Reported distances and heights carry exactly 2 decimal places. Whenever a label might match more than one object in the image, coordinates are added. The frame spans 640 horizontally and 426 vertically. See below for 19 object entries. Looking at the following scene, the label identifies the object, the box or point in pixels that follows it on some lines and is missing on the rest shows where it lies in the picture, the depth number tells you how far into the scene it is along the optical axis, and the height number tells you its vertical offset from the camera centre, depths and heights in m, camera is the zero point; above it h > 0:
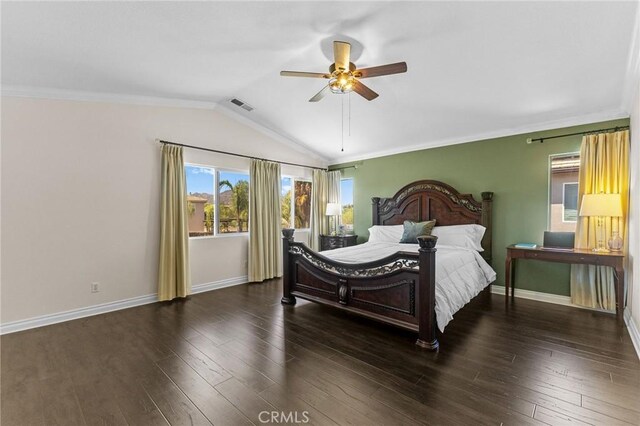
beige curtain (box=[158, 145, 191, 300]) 4.03 -0.29
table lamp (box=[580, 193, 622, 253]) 3.21 +0.05
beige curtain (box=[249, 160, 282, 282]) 5.07 -0.22
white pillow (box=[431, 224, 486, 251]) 4.24 -0.37
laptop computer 3.73 -0.37
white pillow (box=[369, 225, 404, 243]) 4.99 -0.41
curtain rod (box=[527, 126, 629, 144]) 3.49 +1.03
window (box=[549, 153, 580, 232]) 3.87 +0.28
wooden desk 3.14 -0.55
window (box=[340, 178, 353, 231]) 6.34 +0.19
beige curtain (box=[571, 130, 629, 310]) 3.39 +0.25
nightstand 5.76 -0.63
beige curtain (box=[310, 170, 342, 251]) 6.27 +0.28
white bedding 2.77 -0.69
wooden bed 2.60 -0.72
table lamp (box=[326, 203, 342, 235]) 5.86 +0.02
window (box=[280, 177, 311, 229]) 5.98 +0.15
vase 3.31 -0.35
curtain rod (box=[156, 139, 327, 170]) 4.17 +0.96
